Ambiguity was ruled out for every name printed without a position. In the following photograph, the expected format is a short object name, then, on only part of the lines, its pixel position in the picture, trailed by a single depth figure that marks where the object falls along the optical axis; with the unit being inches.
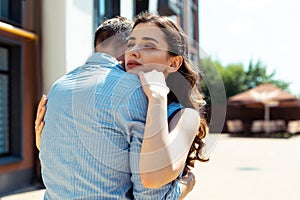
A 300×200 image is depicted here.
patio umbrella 801.6
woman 36.3
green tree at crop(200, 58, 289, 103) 1305.4
